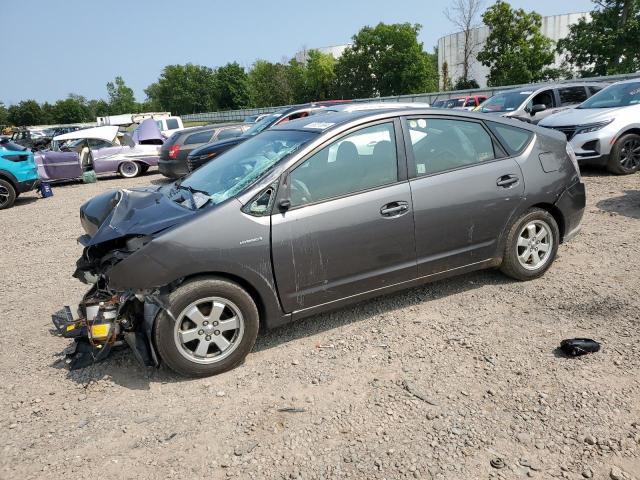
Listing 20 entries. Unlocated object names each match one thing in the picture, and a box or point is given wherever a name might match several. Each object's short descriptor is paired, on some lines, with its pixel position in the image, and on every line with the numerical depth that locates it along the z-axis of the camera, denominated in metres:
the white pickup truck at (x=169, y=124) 22.14
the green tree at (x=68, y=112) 99.88
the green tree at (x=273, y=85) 73.25
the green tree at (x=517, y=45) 36.69
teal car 11.48
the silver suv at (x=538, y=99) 12.00
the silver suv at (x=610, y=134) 8.55
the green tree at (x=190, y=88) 100.38
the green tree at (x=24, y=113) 97.12
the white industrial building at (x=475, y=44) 50.47
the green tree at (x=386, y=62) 60.25
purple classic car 14.37
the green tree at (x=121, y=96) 122.66
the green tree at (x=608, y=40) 27.52
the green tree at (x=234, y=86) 90.56
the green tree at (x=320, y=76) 66.81
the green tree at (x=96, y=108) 110.03
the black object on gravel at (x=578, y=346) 3.31
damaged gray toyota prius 3.23
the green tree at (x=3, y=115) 95.81
